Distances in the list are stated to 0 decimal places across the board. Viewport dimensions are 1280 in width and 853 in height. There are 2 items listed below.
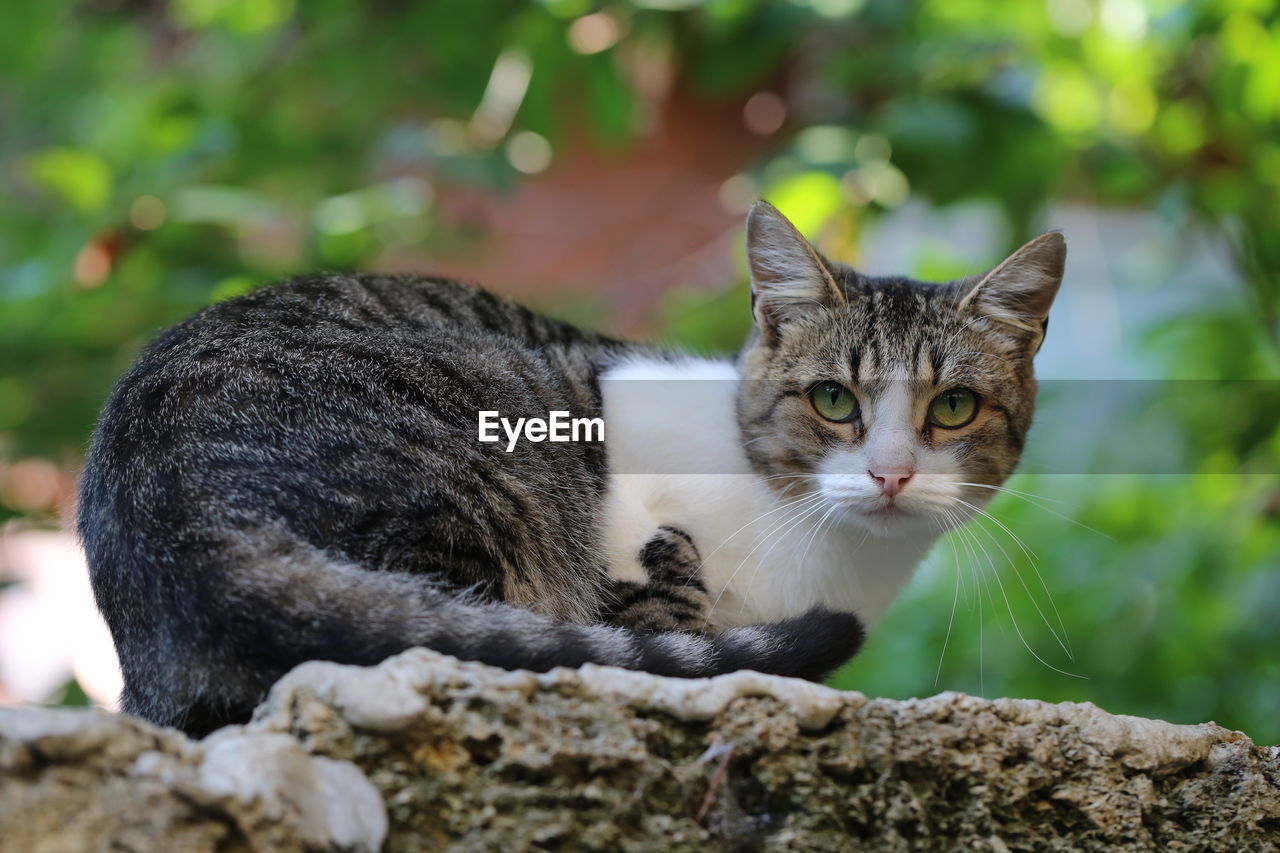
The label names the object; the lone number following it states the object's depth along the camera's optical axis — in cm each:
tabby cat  116
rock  110
